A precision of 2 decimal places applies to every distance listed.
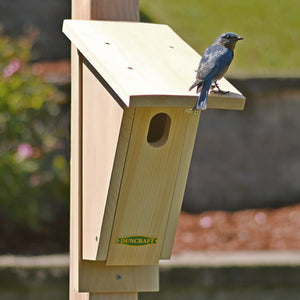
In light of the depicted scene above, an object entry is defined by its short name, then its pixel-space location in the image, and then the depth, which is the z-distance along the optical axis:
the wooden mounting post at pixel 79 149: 5.51
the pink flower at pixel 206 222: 12.21
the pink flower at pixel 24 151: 10.85
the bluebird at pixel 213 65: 4.70
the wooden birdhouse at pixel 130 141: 4.95
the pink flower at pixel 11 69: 11.01
